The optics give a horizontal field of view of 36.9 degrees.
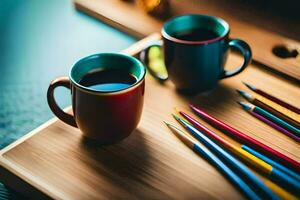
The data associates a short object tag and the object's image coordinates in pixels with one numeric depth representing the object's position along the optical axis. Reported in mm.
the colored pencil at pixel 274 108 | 557
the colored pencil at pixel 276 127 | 537
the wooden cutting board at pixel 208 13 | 690
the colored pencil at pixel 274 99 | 576
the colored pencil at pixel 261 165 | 465
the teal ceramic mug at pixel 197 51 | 573
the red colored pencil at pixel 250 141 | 493
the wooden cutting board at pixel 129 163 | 471
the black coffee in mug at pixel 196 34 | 609
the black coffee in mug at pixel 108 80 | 517
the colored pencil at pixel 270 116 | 544
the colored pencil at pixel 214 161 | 460
